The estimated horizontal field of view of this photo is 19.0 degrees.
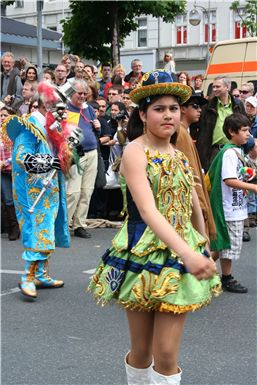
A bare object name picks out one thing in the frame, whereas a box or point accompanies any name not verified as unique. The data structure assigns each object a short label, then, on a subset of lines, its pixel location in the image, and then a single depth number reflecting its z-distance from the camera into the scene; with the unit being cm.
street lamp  3291
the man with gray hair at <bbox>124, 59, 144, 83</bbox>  1433
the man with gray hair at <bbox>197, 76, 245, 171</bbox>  896
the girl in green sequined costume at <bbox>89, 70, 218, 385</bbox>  349
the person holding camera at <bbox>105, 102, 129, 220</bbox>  1095
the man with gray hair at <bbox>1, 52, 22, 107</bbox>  1241
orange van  1762
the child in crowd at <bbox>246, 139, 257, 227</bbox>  1085
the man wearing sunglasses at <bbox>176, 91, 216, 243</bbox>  569
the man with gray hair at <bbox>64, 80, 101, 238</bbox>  984
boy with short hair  673
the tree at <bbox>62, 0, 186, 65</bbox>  2544
